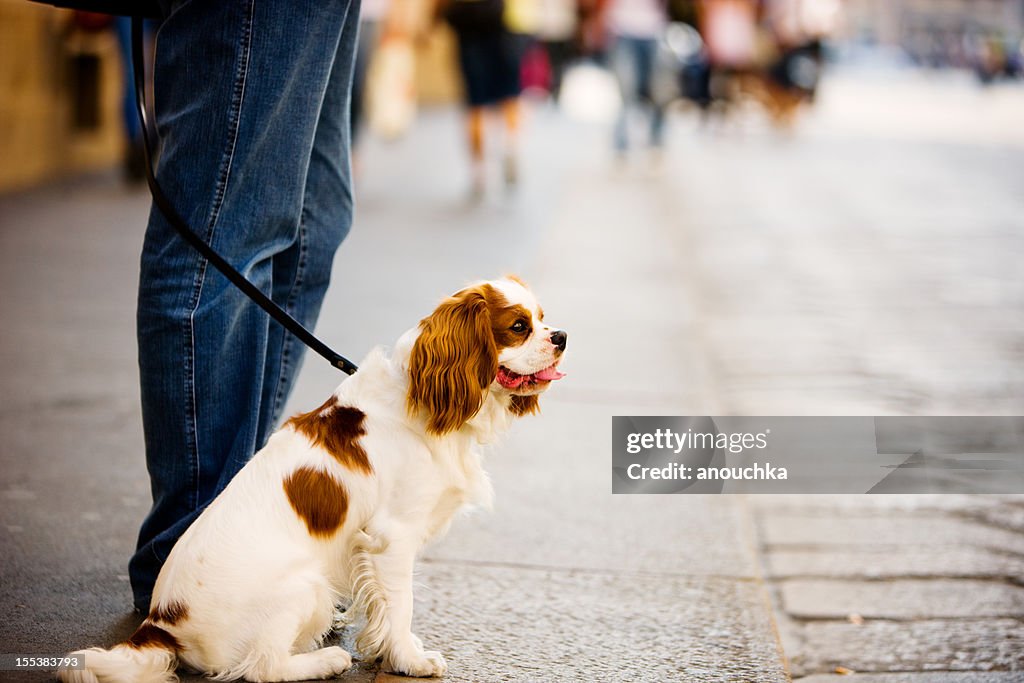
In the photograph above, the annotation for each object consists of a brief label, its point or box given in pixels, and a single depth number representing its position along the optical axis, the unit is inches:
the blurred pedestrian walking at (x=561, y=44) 902.1
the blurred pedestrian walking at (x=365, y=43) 369.1
